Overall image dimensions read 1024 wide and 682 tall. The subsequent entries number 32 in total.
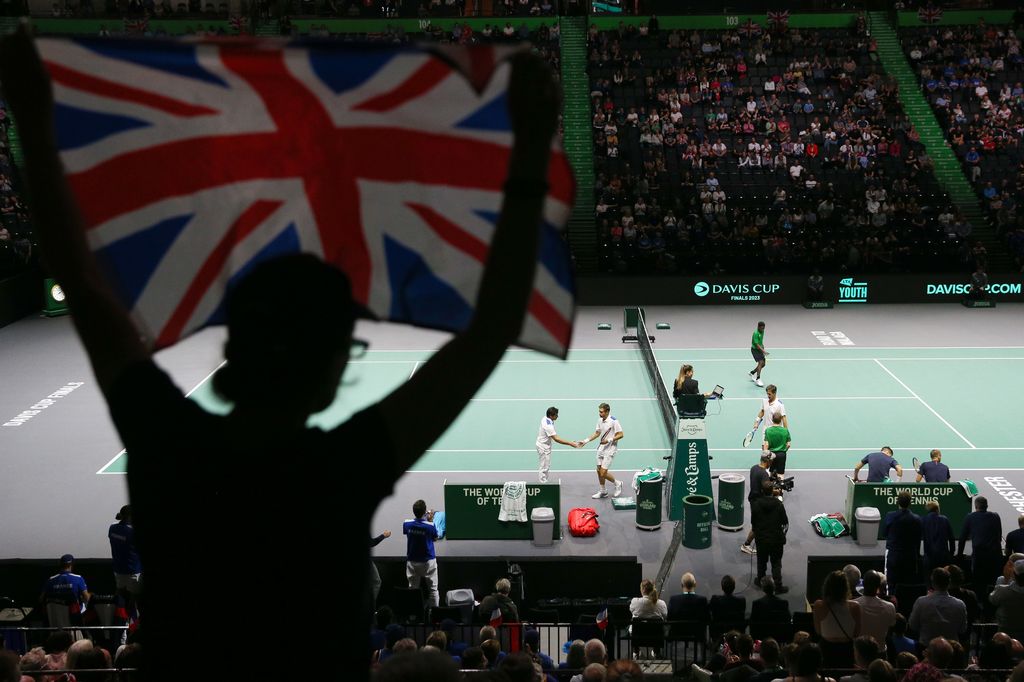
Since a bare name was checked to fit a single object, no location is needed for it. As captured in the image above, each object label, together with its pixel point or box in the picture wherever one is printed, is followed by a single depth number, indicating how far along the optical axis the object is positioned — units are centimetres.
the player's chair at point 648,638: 1170
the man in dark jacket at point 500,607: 1201
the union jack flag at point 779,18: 4684
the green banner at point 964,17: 4678
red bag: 1719
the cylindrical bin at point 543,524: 1672
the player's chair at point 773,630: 1156
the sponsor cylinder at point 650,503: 1722
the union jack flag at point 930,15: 4712
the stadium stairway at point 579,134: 3897
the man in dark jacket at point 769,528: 1501
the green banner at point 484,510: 1700
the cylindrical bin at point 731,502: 1725
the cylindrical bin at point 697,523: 1659
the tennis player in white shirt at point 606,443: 1845
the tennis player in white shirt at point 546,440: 1861
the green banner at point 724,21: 4697
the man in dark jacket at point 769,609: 1205
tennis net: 2108
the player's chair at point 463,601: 1301
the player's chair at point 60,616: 1297
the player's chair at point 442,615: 1225
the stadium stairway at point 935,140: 3800
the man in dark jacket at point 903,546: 1417
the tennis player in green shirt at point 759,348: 2503
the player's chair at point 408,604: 1338
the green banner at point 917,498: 1670
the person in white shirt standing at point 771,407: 1909
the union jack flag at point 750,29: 4644
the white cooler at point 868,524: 1652
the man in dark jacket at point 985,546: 1406
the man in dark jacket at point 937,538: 1425
